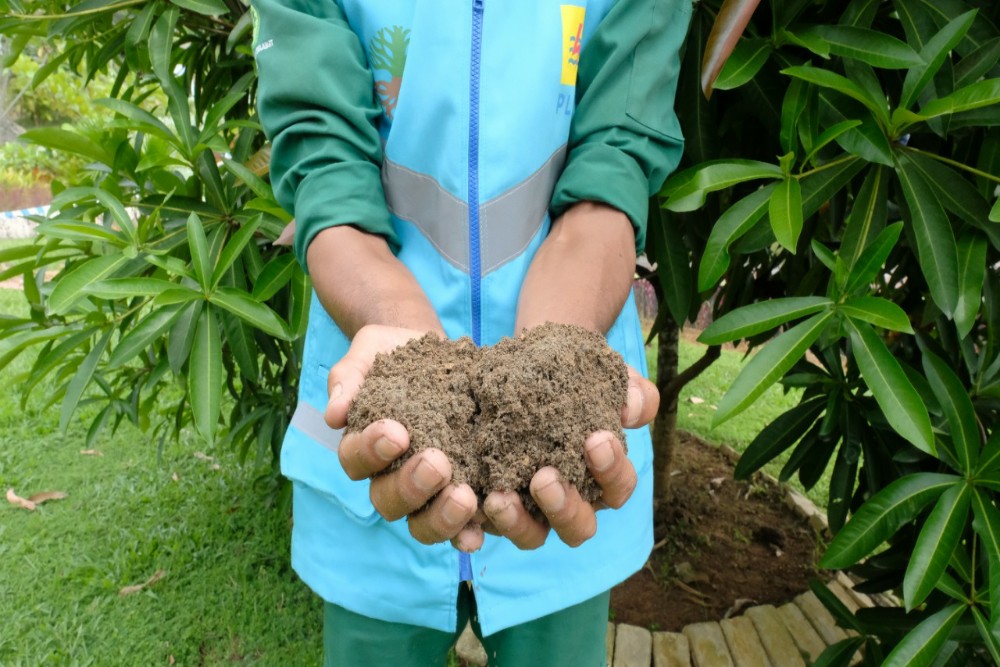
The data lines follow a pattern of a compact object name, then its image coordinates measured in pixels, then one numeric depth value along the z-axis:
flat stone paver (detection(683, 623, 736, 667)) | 2.18
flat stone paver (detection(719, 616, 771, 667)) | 2.17
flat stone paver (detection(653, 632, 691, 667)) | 2.18
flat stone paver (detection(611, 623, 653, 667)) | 2.18
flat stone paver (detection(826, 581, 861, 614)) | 2.35
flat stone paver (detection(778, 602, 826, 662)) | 2.20
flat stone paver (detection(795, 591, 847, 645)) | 2.25
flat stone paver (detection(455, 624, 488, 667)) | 2.27
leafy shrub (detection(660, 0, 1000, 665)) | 1.18
